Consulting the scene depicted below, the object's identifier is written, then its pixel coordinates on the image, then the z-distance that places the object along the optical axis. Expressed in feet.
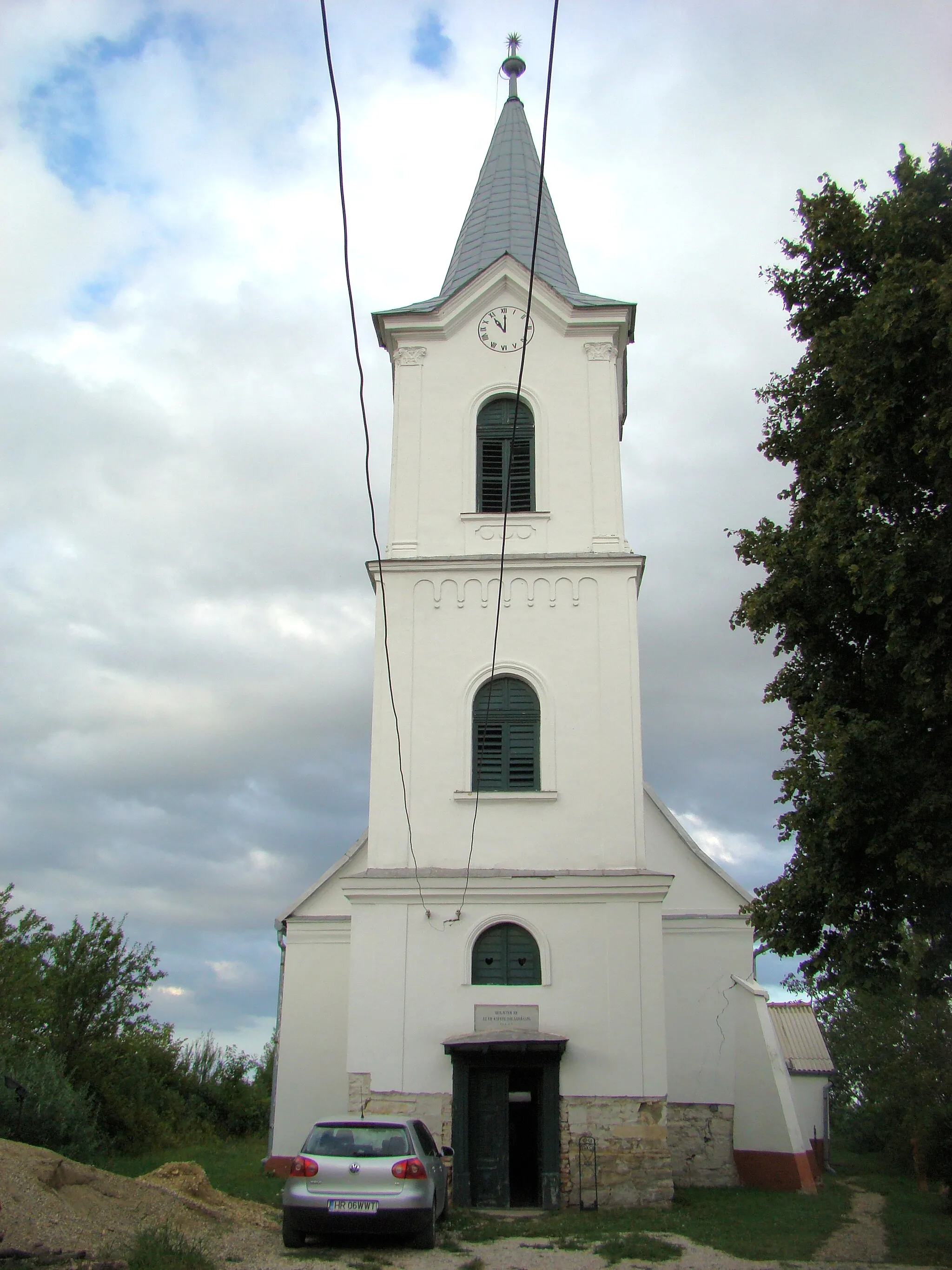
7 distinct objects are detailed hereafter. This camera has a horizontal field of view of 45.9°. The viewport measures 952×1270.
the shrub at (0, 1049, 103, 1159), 55.42
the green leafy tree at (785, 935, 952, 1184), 67.05
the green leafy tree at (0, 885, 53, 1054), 80.12
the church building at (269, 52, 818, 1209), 54.39
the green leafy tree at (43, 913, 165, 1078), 90.94
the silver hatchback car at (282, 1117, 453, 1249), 37.40
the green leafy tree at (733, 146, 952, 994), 35.37
